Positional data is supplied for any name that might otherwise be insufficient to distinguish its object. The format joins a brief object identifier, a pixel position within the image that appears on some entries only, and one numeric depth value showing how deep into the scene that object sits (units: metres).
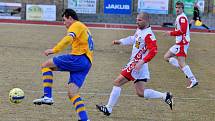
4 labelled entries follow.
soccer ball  16.71
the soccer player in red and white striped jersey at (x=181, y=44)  24.80
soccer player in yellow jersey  15.56
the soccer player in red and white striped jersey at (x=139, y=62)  17.32
